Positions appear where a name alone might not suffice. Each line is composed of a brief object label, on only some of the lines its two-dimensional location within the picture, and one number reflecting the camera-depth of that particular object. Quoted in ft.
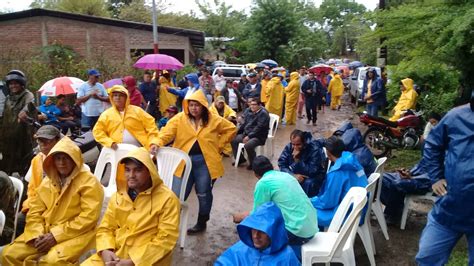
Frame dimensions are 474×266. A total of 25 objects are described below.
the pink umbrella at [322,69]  57.21
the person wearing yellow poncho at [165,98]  35.04
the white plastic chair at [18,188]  13.32
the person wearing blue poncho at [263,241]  9.86
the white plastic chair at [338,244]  11.71
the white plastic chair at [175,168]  16.10
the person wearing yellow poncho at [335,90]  58.54
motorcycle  30.30
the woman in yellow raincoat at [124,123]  18.19
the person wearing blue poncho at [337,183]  14.37
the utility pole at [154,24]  48.49
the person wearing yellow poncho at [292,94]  43.19
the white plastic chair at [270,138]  28.55
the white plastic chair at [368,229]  14.43
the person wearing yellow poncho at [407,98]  31.86
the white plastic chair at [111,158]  17.19
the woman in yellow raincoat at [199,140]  16.63
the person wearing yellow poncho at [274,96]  39.83
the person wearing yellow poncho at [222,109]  27.43
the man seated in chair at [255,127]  26.02
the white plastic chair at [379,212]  16.67
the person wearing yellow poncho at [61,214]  11.35
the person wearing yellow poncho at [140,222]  10.72
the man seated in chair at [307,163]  17.03
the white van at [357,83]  59.93
